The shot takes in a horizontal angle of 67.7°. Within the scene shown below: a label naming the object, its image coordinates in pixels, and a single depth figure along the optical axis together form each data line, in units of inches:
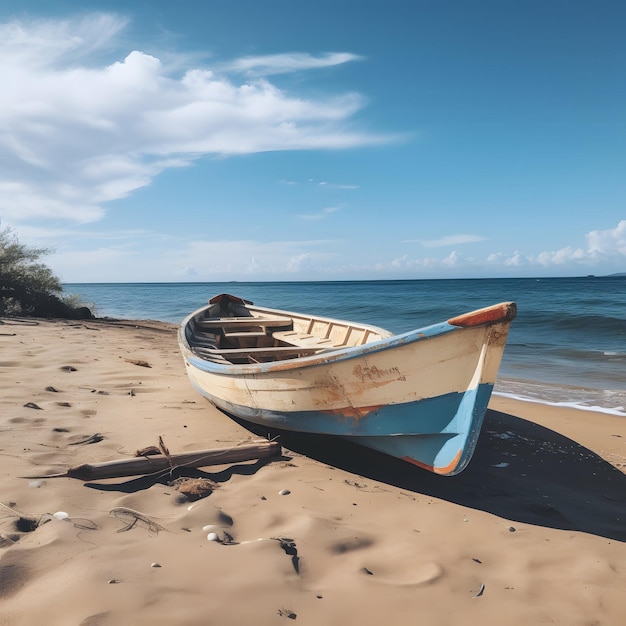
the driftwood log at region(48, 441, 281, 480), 129.3
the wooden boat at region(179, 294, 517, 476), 130.4
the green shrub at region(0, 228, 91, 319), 620.4
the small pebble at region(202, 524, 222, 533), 107.4
